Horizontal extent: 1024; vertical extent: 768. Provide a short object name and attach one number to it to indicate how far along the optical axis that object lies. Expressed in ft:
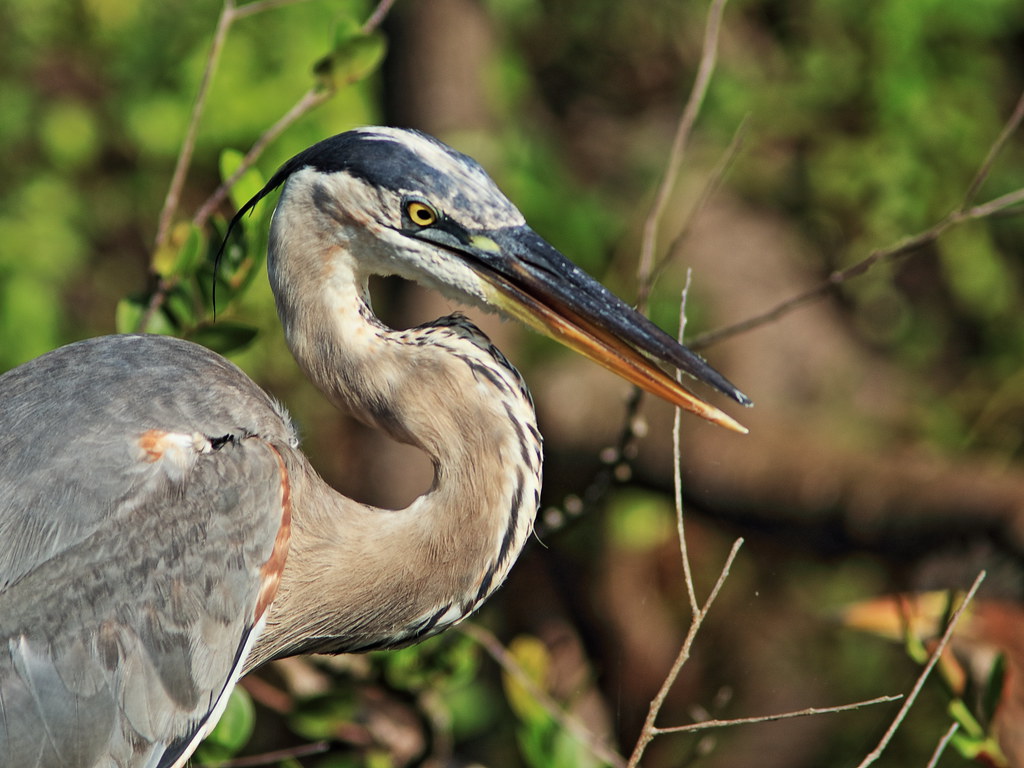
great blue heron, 27.45
